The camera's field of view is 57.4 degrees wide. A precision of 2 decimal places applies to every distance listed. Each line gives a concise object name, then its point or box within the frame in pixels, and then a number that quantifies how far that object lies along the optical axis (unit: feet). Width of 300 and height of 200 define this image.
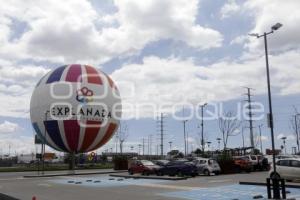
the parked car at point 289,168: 56.62
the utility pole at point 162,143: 184.83
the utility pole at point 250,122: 126.22
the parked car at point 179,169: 75.49
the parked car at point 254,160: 88.93
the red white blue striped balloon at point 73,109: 91.28
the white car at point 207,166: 78.15
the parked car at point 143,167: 84.56
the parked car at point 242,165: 84.57
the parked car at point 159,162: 90.01
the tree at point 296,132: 129.22
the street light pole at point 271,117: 35.12
